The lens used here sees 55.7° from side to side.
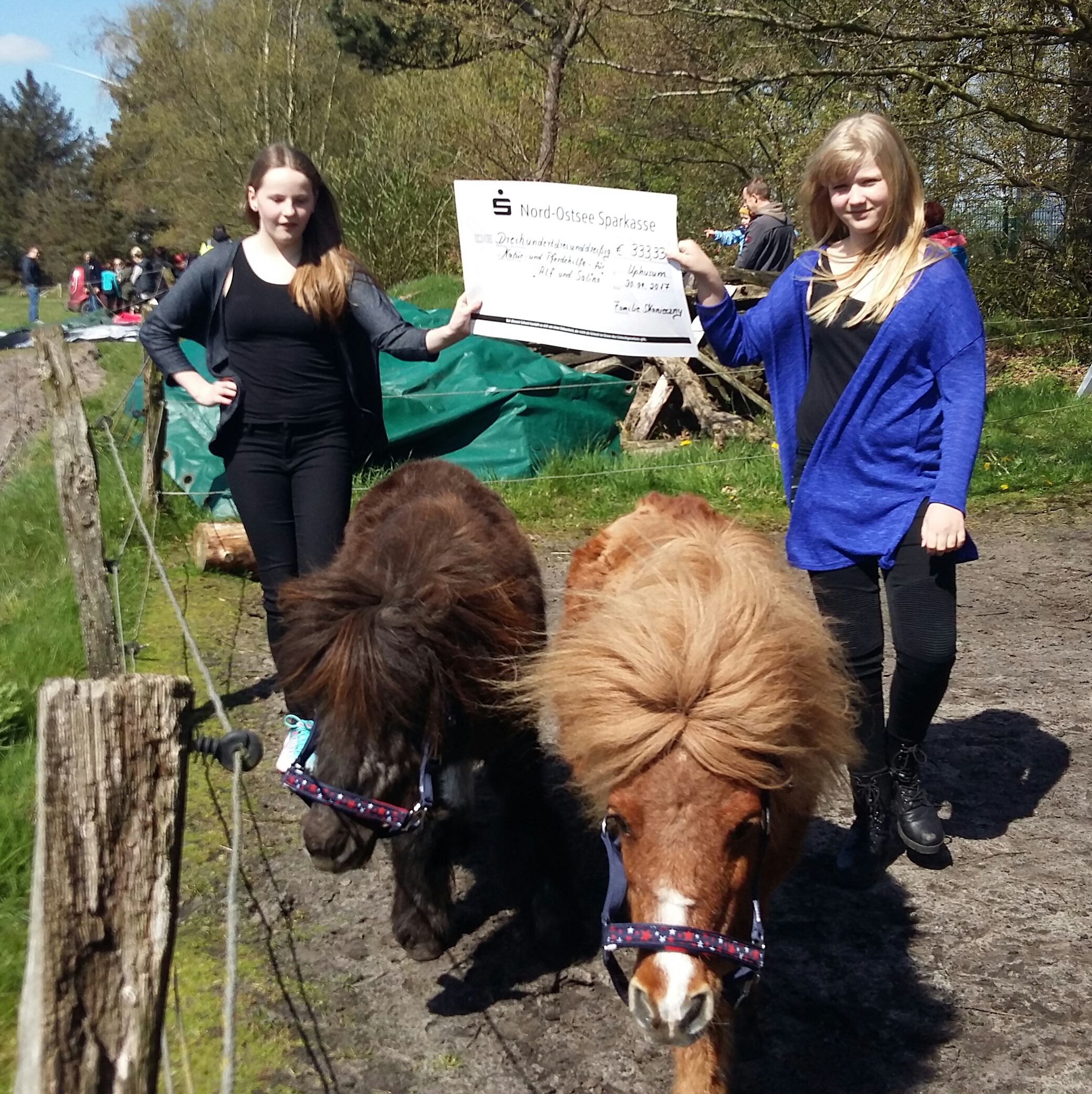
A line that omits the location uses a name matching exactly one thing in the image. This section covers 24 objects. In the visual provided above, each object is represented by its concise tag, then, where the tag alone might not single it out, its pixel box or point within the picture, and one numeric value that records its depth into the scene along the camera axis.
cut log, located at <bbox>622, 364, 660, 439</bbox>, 9.69
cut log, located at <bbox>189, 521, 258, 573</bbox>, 6.95
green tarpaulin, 8.26
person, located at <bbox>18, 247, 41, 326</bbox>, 28.58
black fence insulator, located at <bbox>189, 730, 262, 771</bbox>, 2.09
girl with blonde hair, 2.97
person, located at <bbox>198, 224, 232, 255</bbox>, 15.94
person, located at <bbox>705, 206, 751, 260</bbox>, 9.52
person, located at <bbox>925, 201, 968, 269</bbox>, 7.89
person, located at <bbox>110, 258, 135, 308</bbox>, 29.11
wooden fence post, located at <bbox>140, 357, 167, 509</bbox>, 7.26
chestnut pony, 2.06
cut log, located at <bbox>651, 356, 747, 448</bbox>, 9.27
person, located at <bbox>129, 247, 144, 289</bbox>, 26.50
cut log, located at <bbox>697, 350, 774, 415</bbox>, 9.63
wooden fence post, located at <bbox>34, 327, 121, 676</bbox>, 4.39
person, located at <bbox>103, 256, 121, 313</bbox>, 28.12
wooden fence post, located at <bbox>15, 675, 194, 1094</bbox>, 1.48
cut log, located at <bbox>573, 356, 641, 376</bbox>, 10.41
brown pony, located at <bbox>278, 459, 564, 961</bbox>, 2.66
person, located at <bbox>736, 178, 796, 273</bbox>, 9.12
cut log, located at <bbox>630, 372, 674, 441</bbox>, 9.51
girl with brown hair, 3.60
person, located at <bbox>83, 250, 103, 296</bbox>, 30.38
